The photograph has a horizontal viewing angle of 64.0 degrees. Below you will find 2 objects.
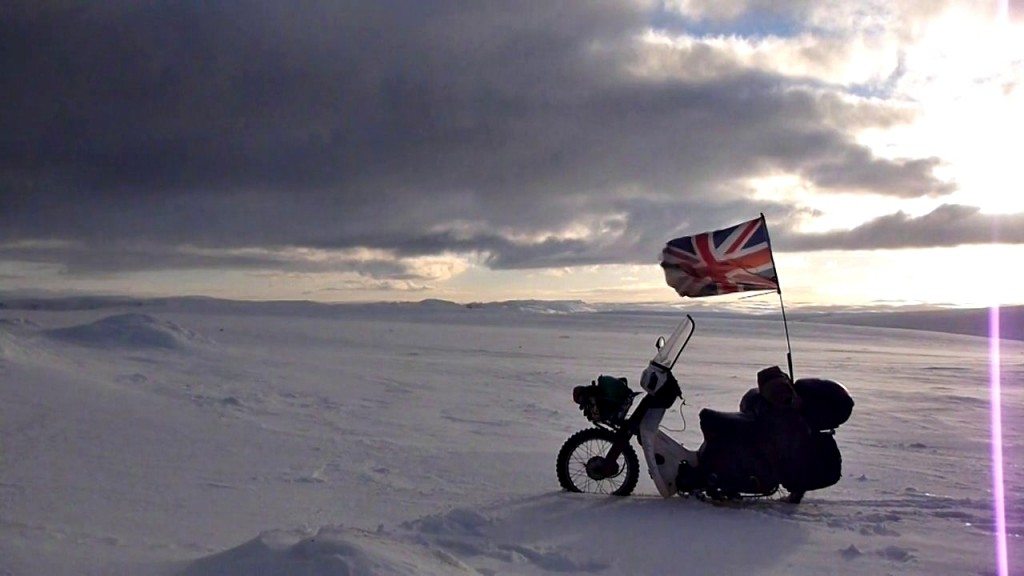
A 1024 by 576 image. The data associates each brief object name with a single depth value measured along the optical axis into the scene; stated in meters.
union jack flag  7.19
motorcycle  6.51
